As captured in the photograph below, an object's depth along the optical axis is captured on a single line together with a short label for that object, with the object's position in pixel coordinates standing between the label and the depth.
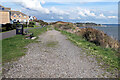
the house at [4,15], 27.89
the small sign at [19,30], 13.80
